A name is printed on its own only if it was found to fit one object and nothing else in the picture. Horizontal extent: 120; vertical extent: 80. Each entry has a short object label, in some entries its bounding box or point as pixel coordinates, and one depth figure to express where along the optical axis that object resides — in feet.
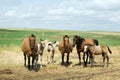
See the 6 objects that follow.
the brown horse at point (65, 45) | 79.36
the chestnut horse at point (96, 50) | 75.77
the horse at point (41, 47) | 76.02
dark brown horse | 78.71
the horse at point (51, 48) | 82.64
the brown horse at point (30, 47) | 67.92
